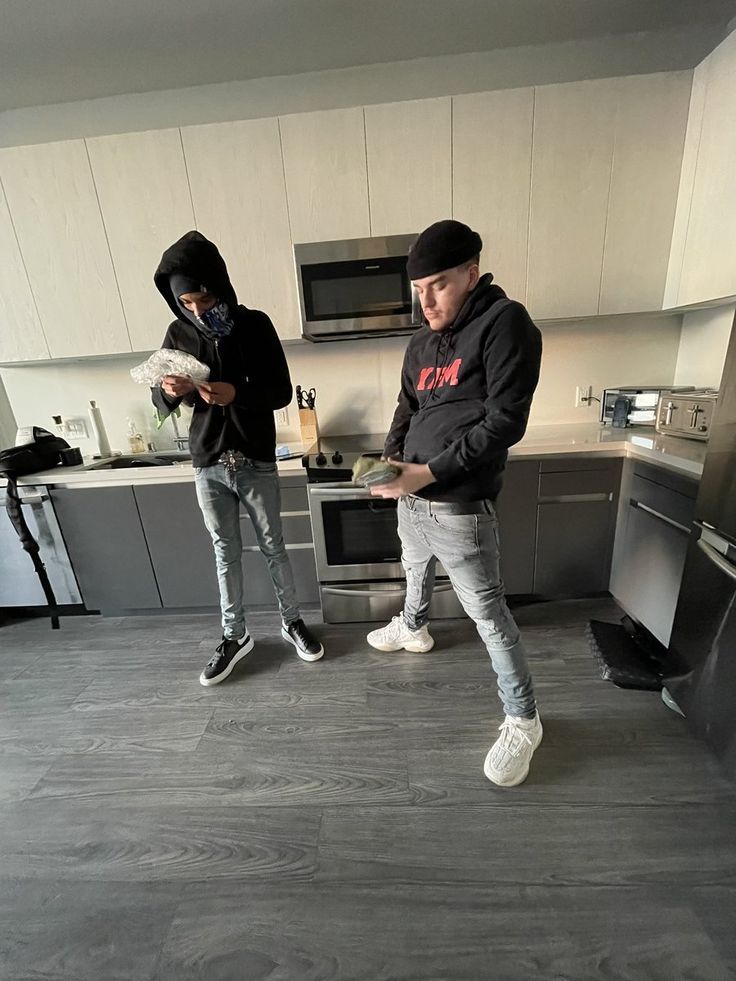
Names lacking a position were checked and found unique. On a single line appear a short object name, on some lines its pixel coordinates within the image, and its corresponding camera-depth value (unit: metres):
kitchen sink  2.31
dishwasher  2.05
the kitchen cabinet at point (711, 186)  1.56
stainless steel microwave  1.83
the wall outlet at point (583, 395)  2.33
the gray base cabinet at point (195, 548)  1.99
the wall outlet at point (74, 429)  2.51
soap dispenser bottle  2.46
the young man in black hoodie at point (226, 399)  1.31
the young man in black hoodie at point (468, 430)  0.98
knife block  2.25
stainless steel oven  1.90
